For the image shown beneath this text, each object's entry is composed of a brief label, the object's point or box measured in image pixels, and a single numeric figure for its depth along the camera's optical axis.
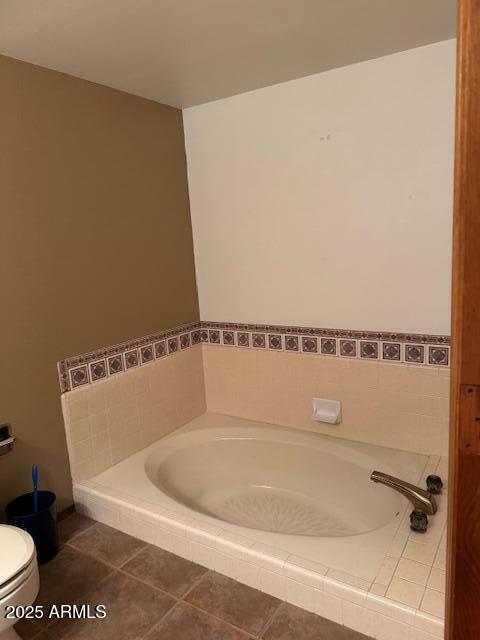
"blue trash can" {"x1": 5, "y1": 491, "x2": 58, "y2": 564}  1.76
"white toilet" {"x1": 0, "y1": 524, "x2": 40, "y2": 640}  1.26
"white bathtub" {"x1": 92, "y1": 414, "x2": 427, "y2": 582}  1.97
